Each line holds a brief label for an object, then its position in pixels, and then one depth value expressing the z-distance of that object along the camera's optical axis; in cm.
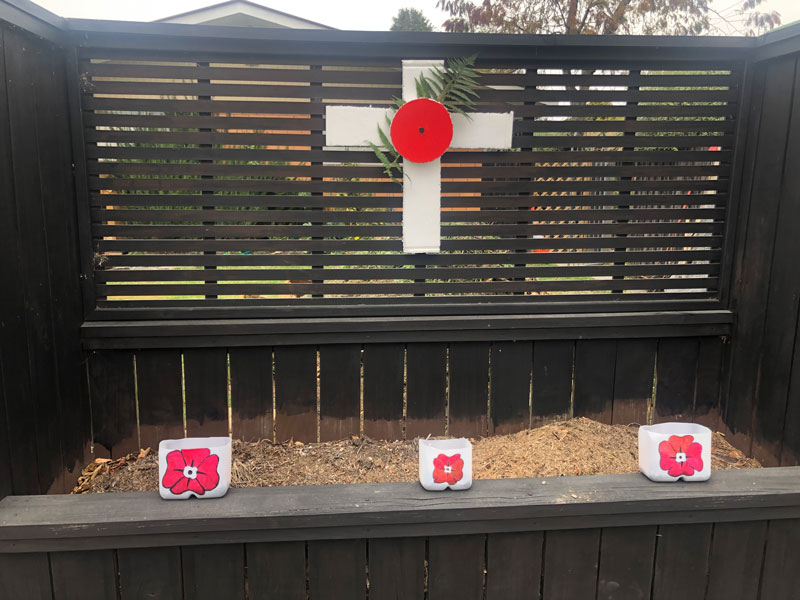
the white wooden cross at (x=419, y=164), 251
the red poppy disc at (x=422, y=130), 246
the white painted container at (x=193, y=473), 158
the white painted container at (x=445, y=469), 163
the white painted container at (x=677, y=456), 168
